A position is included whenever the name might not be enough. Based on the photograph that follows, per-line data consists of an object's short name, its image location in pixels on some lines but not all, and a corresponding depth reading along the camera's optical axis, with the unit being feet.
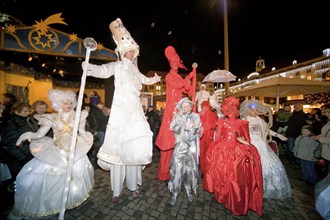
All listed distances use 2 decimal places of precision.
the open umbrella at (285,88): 21.07
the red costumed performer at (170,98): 12.39
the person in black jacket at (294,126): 18.85
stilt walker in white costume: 9.92
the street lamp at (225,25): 22.18
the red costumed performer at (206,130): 14.79
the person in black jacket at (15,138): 10.65
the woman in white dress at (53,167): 8.54
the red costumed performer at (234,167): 9.27
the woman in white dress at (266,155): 11.27
